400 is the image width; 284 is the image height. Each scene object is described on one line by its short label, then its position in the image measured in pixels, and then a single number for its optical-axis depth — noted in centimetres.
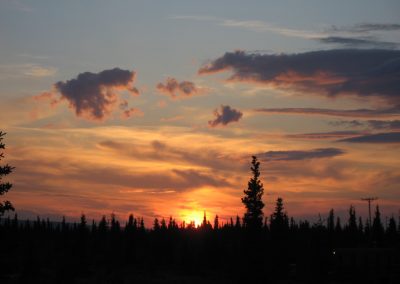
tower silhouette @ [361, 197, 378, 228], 15900
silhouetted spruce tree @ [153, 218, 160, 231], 17650
